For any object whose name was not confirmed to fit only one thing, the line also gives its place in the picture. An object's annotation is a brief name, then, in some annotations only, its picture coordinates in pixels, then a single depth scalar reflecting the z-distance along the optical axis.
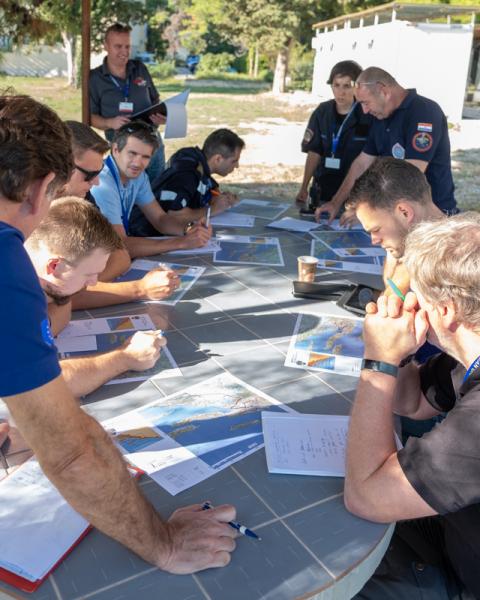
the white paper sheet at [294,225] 3.64
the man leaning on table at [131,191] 3.05
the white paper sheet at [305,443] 1.42
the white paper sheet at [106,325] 2.09
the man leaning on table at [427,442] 1.21
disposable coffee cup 2.66
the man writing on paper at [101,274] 2.34
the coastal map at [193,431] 1.40
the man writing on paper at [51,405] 0.96
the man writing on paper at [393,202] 2.41
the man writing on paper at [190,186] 3.65
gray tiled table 1.09
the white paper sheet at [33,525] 1.11
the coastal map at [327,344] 1.94
